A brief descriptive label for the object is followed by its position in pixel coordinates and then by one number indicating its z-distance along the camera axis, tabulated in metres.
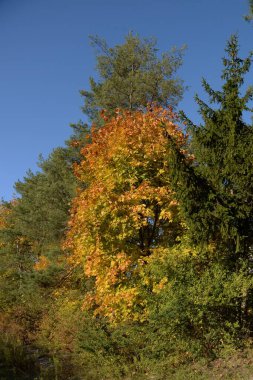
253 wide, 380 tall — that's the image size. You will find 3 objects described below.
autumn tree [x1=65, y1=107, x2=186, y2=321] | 12.82
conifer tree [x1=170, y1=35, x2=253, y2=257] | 11.07
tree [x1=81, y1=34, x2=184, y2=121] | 22.83
